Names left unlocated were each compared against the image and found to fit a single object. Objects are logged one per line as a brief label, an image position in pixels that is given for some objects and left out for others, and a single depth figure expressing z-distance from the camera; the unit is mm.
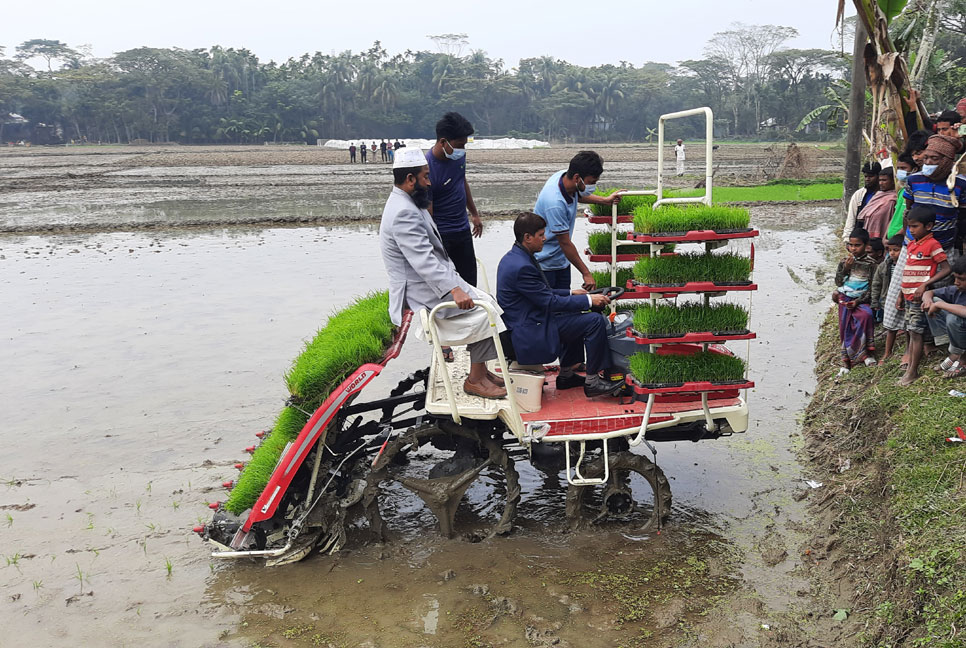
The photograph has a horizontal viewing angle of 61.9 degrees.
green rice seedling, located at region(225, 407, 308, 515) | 5156
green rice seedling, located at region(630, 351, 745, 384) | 5113
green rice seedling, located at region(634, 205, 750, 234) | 4934
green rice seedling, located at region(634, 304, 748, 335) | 5004
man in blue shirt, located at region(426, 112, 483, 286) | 5984
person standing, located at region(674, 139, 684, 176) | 32034
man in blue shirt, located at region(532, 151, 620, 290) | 5754
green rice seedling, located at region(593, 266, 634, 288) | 6482
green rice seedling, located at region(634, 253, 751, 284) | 4980
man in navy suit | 5332
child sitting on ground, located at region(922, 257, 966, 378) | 5613
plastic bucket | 5324
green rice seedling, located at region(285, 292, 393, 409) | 5199
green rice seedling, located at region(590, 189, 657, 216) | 6277
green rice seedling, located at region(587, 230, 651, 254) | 6289
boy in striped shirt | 5987
